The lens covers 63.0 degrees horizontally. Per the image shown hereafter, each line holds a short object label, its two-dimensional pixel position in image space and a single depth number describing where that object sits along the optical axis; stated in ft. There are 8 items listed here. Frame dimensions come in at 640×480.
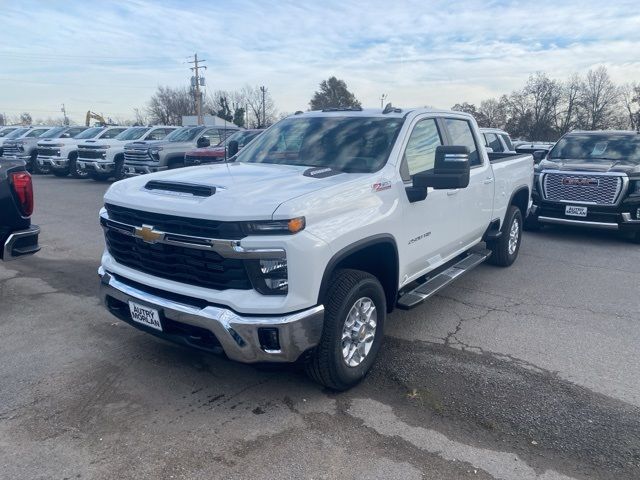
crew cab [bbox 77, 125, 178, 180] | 54.80
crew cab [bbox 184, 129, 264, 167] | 43.50
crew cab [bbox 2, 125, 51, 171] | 64.85
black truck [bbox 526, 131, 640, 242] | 28.02
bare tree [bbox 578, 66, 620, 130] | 207.00
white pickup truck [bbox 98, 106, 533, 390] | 10.40
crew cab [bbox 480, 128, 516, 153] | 38.17
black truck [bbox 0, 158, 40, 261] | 16.34
